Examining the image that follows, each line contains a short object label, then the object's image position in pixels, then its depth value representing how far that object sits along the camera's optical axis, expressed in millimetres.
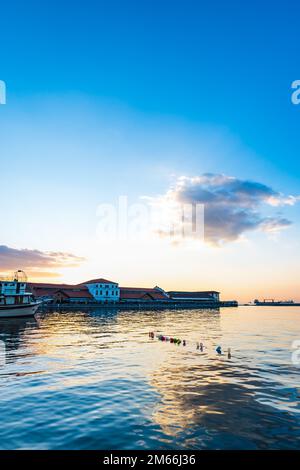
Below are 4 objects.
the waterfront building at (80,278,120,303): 153875
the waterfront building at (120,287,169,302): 164125
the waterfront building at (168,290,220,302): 192762
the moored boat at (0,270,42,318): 70250
